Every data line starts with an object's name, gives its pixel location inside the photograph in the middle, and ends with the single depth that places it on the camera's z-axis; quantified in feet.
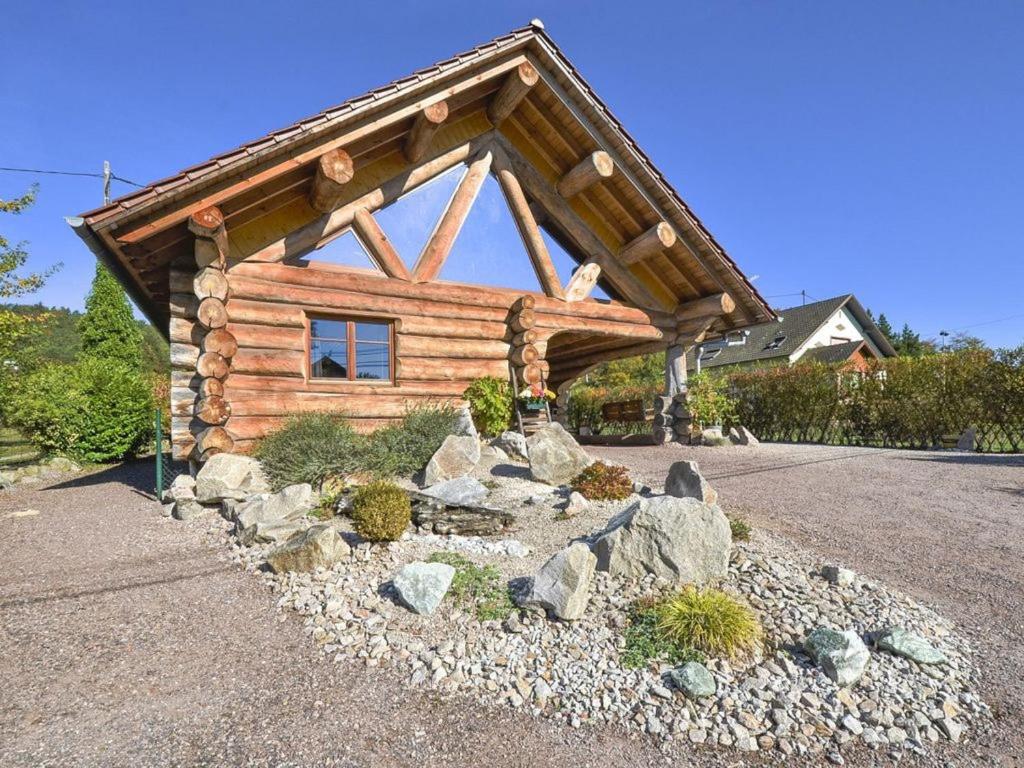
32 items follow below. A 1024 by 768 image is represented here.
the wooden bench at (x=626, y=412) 52.85
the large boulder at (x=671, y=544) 13.74
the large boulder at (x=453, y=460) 23.18
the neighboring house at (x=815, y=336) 101.86
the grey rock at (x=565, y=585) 12.13
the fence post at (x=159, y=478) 24.35
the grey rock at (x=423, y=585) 12.94
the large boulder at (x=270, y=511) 17.88
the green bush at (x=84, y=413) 37.68
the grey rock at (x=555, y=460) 23.71
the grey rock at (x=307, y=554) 15.20
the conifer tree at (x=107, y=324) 61.05
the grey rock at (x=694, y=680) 9.81
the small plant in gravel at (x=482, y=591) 12.72
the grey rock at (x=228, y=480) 21.97
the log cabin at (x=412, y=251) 24.06
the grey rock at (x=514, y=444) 27.73
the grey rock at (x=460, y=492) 19.32
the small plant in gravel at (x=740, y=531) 16.52
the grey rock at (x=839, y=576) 13.78
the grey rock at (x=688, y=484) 18.69
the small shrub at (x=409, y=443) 24.25
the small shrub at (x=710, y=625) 10.98
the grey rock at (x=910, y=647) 10.59
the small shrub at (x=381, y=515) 16.14
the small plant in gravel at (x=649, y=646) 10.84
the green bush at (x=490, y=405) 31.22
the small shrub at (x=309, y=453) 23.02
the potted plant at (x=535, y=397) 32.12
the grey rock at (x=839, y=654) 10.04
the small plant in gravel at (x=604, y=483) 21.57
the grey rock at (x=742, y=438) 40.45
